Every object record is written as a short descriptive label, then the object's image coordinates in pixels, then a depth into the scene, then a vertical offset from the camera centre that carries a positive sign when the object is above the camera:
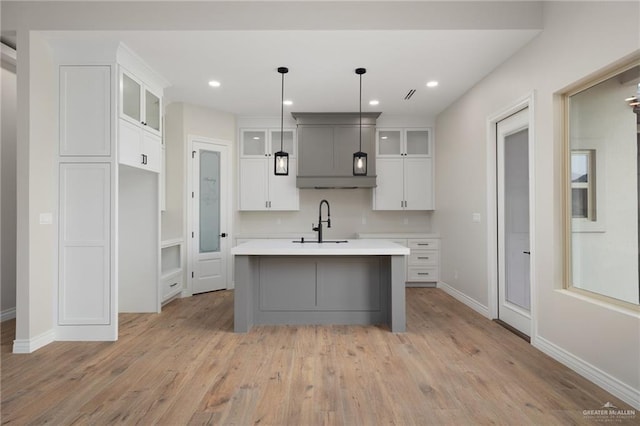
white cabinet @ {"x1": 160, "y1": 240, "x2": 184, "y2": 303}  4.46 -0.76
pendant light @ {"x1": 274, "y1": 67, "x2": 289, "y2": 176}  3.82 +0.59
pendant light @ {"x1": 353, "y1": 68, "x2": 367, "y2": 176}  3.80 +0.56
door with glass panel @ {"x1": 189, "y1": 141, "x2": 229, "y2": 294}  5.14 -0.03
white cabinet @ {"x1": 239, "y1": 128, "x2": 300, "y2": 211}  5.76 +0.67
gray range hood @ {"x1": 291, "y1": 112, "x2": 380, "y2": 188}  5.55 +1.10
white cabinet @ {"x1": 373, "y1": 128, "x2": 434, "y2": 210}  5.85 +0.74
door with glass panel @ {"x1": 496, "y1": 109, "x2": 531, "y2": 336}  3.46 -0.08
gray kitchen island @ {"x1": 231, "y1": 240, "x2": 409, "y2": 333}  3.71 -0.79
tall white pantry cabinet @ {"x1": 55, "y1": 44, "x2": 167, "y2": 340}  3.26 +0.22
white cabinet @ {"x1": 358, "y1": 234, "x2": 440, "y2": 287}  5.69 -0.70
